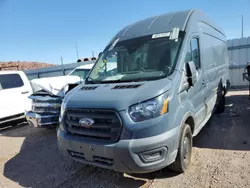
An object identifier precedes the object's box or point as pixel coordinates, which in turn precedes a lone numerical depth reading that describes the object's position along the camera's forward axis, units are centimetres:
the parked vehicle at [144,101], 268
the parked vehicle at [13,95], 707
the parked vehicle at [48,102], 561
